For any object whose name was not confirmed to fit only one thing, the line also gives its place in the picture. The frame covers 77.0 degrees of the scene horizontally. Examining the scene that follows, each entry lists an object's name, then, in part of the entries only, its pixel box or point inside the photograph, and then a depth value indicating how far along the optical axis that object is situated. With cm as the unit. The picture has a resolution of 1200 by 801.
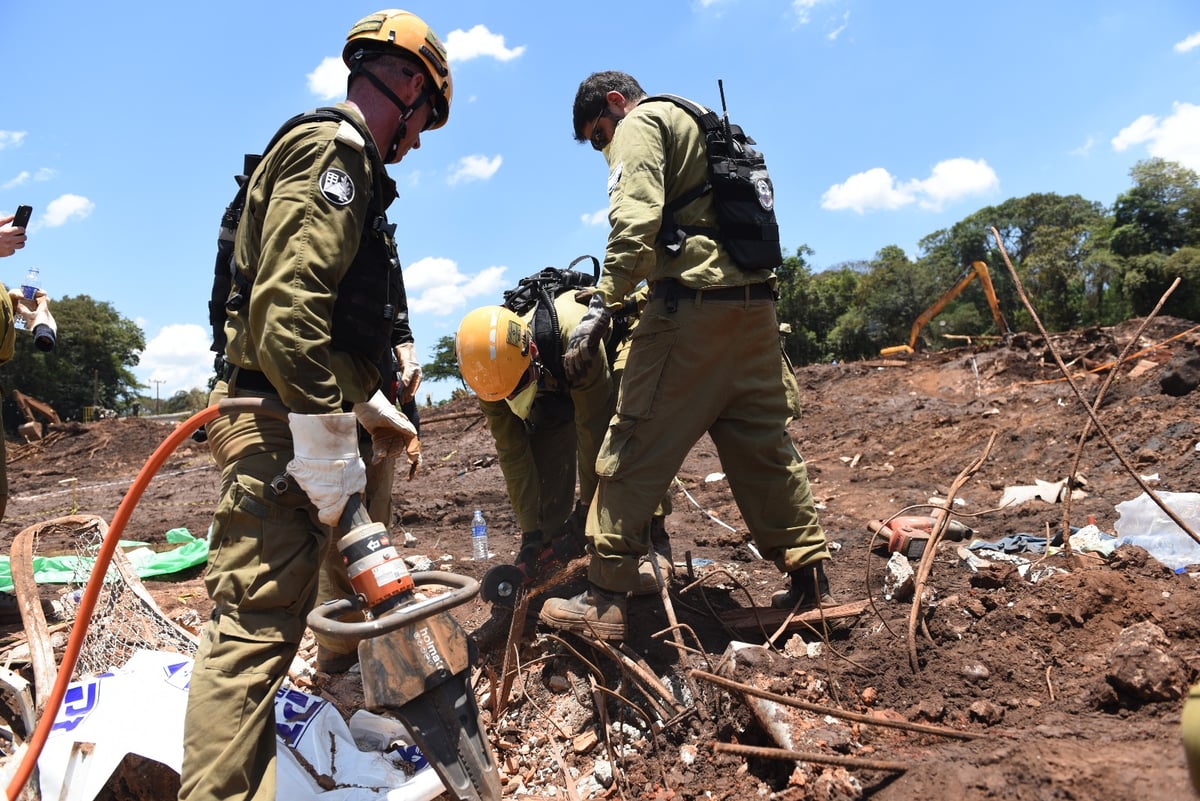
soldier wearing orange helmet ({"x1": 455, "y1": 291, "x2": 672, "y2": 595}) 352
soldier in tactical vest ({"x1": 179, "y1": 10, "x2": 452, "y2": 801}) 182
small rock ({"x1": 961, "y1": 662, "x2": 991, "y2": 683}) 228
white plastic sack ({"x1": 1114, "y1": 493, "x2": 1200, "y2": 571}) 326
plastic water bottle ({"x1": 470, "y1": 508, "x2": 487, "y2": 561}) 486
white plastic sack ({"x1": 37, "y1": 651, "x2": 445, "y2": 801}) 211
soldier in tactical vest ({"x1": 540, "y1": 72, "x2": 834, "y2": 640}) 276
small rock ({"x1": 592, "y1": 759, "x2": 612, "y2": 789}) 240
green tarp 475
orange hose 186
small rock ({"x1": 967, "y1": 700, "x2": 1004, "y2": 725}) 205
